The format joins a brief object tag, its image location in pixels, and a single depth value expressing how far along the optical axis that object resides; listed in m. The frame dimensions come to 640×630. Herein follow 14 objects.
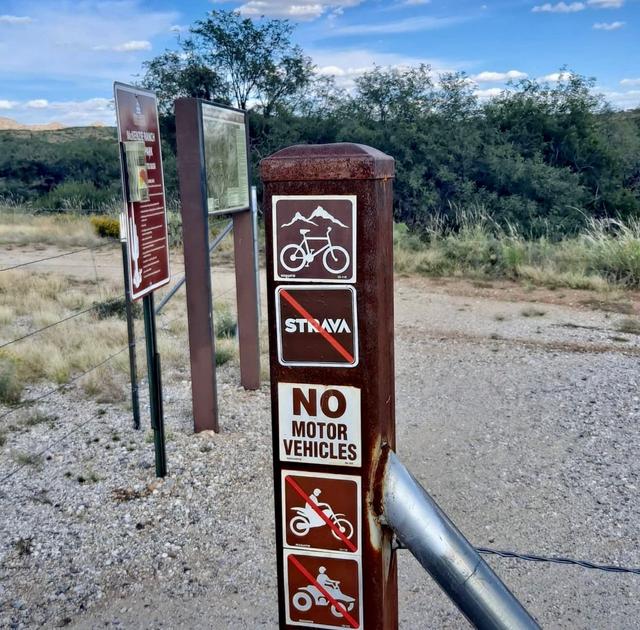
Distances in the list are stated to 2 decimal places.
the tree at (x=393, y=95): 16.80
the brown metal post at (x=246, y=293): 5.69
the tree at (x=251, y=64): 19.97
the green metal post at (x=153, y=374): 4.13
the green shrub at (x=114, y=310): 8.63
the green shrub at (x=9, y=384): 5.83
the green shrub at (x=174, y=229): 14.37
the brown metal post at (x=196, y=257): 4.52
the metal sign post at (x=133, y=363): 4.99
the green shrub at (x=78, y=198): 21.17
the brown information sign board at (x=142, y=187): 3.77
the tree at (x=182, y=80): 19.50
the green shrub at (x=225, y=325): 7.81
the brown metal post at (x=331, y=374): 1.40
